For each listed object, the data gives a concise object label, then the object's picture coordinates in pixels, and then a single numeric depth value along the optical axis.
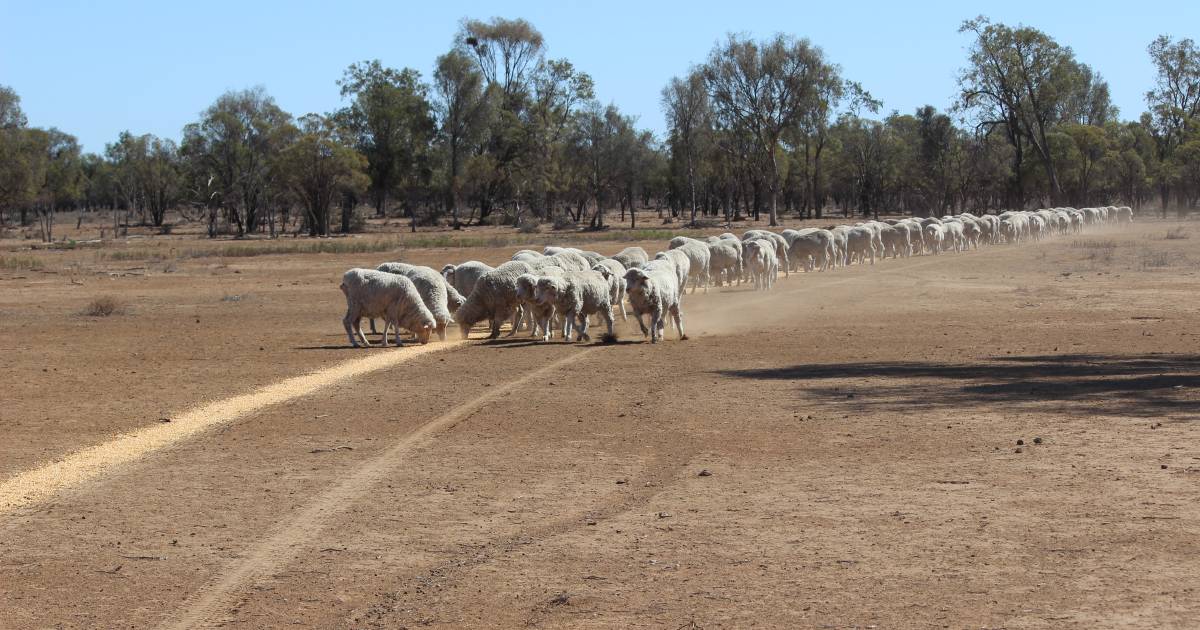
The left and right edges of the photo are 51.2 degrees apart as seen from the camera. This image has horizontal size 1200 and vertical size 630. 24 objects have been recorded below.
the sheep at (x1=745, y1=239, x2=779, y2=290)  35.25
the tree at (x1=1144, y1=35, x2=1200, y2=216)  108.62
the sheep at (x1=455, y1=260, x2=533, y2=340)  22.92
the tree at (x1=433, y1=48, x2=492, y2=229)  94.88
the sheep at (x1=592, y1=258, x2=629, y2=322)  23.16
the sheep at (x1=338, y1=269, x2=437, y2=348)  21.70
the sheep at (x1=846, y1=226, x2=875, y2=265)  47.84
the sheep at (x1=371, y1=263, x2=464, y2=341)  23.12
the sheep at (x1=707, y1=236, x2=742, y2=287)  34.75
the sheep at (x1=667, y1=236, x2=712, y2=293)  32.59
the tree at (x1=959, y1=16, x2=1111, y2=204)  88.88
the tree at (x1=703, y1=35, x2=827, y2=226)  84.00
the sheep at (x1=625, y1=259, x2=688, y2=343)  20.70
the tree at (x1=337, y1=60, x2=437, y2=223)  94.16
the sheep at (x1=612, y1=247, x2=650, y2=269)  27.72
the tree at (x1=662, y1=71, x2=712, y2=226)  91.94
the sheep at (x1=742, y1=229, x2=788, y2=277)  41.62
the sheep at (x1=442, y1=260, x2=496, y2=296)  25.20
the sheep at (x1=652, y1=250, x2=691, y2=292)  28.33
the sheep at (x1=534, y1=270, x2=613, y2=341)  21.06
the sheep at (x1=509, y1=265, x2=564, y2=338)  21.38
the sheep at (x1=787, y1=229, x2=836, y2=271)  43.38
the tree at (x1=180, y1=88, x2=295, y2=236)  89.06
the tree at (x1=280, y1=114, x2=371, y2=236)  78.75
